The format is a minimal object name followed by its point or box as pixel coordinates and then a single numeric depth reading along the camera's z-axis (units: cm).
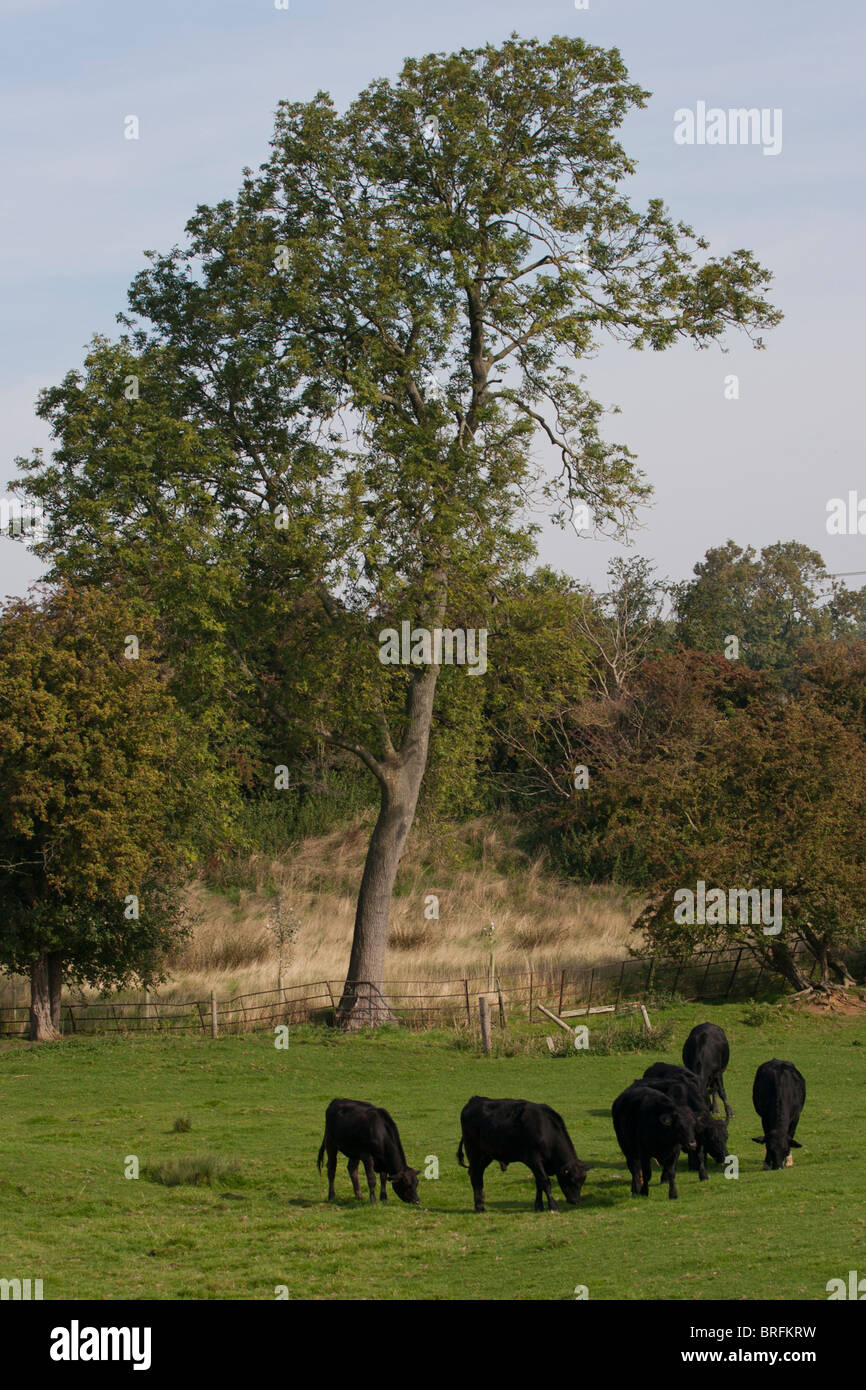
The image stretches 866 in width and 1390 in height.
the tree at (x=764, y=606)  6285
